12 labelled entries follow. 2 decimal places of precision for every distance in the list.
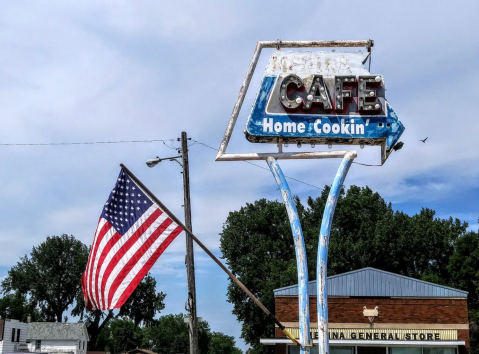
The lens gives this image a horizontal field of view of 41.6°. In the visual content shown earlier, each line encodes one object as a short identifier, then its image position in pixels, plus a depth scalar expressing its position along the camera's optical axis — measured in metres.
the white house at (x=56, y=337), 67.81
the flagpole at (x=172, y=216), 12.59
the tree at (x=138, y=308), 78.25
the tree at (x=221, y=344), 153.62
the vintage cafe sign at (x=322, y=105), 13.51
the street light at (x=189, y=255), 18.34
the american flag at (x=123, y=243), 13.20
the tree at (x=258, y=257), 51.47
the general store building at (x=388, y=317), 25.48
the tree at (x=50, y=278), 80.00
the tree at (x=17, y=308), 81.94
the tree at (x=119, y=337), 89.94
